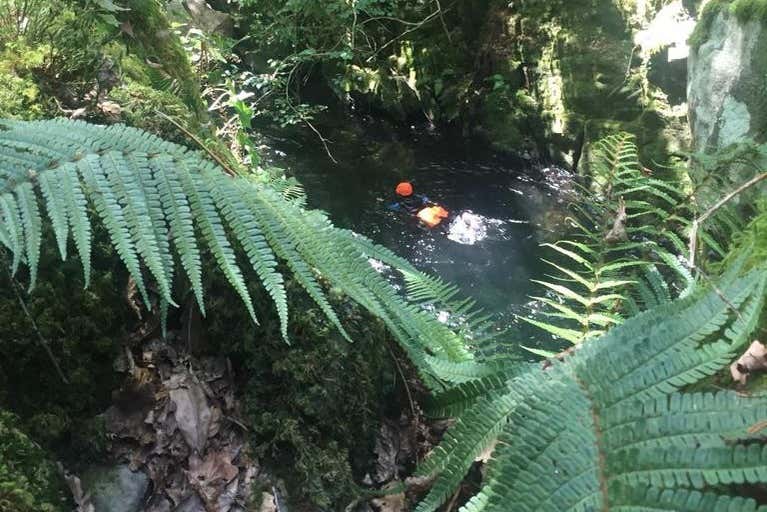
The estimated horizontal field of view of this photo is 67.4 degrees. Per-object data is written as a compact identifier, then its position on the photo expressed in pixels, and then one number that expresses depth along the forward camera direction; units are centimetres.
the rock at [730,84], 436
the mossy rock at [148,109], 233
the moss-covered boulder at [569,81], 648
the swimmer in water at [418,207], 610
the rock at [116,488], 148
